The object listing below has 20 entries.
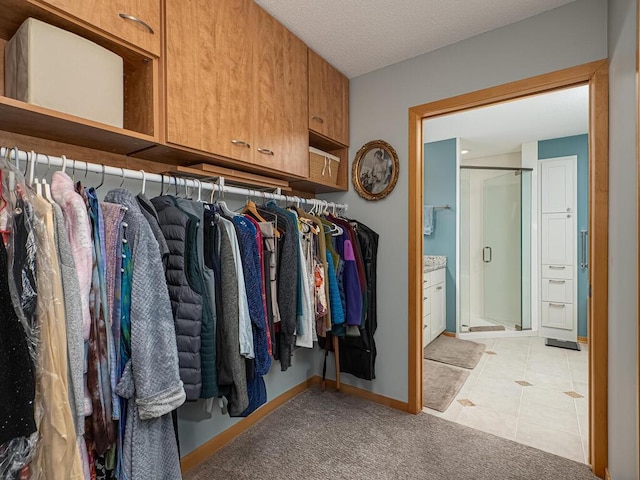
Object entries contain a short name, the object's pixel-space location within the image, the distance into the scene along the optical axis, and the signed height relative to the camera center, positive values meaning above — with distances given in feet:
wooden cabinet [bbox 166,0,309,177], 4.58 +2.53
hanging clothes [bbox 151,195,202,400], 4.10 -0.77
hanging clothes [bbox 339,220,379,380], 7.89 -2.04
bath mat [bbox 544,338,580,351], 12.42 -4.20
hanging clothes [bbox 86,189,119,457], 3.43 -1.37
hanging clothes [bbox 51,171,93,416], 3.39 -0.04
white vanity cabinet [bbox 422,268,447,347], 11.96 -2.63
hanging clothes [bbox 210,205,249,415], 4.51 -1.30
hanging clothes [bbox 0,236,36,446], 2.58 -1.11
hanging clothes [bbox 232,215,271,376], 4.95 -0.90
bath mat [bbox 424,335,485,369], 11.08 -4.22
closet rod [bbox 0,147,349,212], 3.50 +0.85
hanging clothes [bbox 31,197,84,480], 2.89 -1.32
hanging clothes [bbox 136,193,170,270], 3.98 +0.19
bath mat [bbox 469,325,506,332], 14.26 -4.08
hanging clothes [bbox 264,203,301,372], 5.81 -0.89
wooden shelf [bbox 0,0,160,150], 3.43 +1.67
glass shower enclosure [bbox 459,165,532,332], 14.16 -0.54
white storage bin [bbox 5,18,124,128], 3.37 +1.83
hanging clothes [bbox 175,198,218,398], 4.30 -1.12
